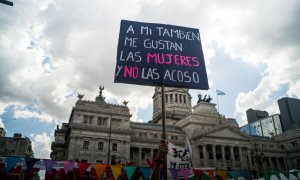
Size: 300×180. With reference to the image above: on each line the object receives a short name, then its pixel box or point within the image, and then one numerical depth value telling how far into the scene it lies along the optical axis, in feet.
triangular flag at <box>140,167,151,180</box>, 71.54
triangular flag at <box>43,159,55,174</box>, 67.69
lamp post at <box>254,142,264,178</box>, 186.47
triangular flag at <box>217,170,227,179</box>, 81.48
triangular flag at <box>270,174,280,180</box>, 89.25
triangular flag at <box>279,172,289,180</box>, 90.02
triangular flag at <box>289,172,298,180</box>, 92.87
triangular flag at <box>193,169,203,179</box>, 77.90
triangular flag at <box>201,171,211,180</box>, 80.53
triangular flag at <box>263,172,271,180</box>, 86.20
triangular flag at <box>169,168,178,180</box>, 46.43
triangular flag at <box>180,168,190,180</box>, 66.71
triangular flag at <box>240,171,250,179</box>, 94.39
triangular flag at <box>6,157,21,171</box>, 62.69
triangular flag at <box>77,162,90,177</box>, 69.21
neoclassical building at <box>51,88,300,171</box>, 174.19
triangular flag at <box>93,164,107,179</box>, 68.90
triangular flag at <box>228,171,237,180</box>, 84.76
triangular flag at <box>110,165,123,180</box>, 68.81
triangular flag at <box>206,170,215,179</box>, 79.71
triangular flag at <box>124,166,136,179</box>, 70.28
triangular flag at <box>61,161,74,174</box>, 69.46
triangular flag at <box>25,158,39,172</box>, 65.50
